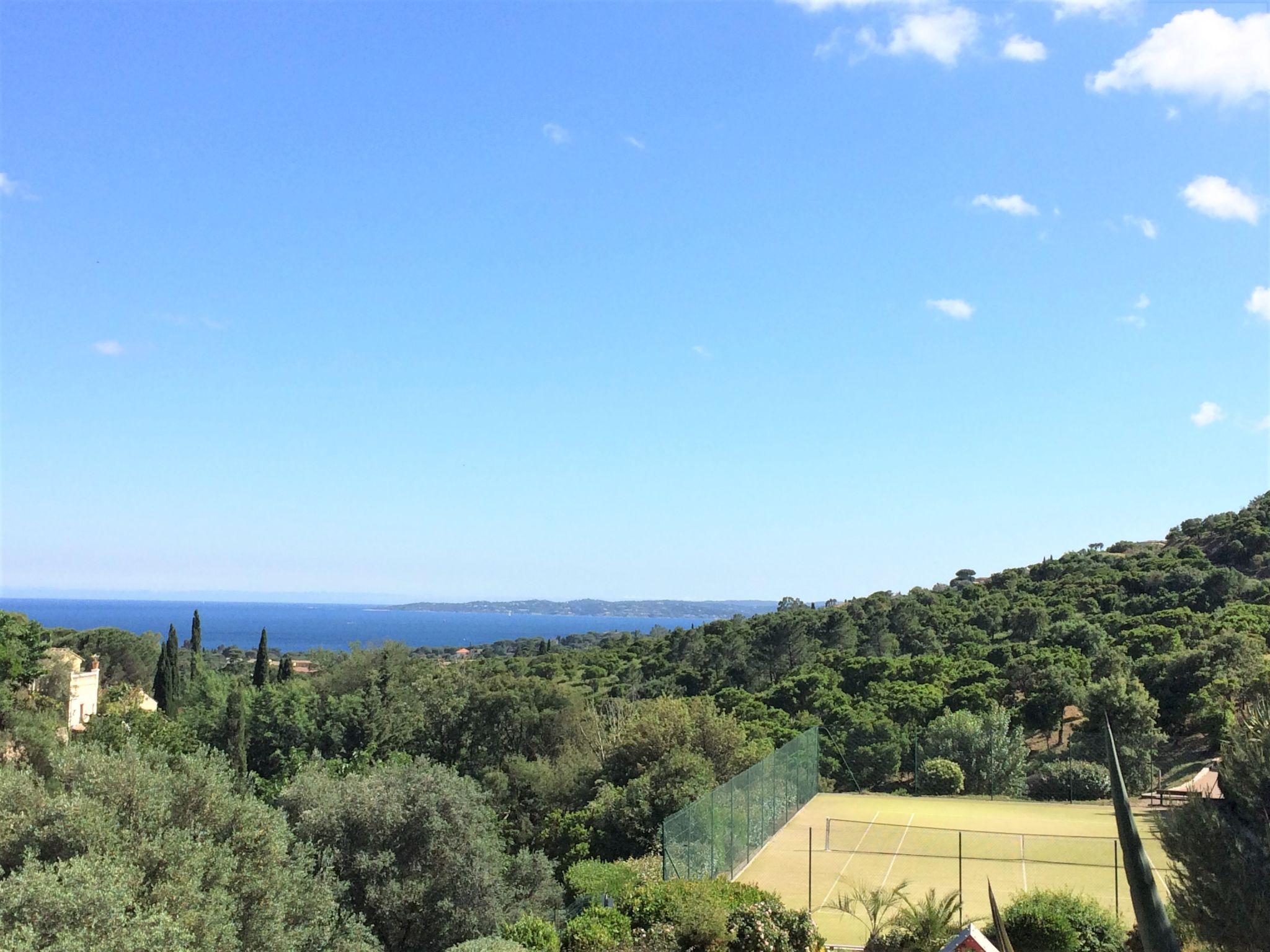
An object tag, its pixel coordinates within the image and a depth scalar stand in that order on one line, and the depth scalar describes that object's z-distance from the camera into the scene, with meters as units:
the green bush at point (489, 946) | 13.03
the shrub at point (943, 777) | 30.16
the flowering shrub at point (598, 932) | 13.63
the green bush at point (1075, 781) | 29.19
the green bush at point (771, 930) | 13.59
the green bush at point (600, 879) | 18.59
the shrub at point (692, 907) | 13.58
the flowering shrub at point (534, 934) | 13.91
